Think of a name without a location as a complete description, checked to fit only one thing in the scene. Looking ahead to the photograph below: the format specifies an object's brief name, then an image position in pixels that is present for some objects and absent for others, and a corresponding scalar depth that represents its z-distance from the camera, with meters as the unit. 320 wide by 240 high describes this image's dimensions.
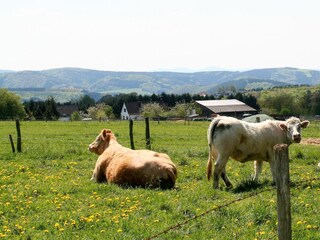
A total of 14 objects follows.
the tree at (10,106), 117.75
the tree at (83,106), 179.62
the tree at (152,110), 137.50
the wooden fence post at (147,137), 23.73
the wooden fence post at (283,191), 5.20
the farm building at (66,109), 173.70
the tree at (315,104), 154.15
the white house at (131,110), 163.38
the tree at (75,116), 120.28
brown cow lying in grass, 12.21
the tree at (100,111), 136.94
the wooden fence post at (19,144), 22.50
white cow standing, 12.17
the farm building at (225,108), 151.38
